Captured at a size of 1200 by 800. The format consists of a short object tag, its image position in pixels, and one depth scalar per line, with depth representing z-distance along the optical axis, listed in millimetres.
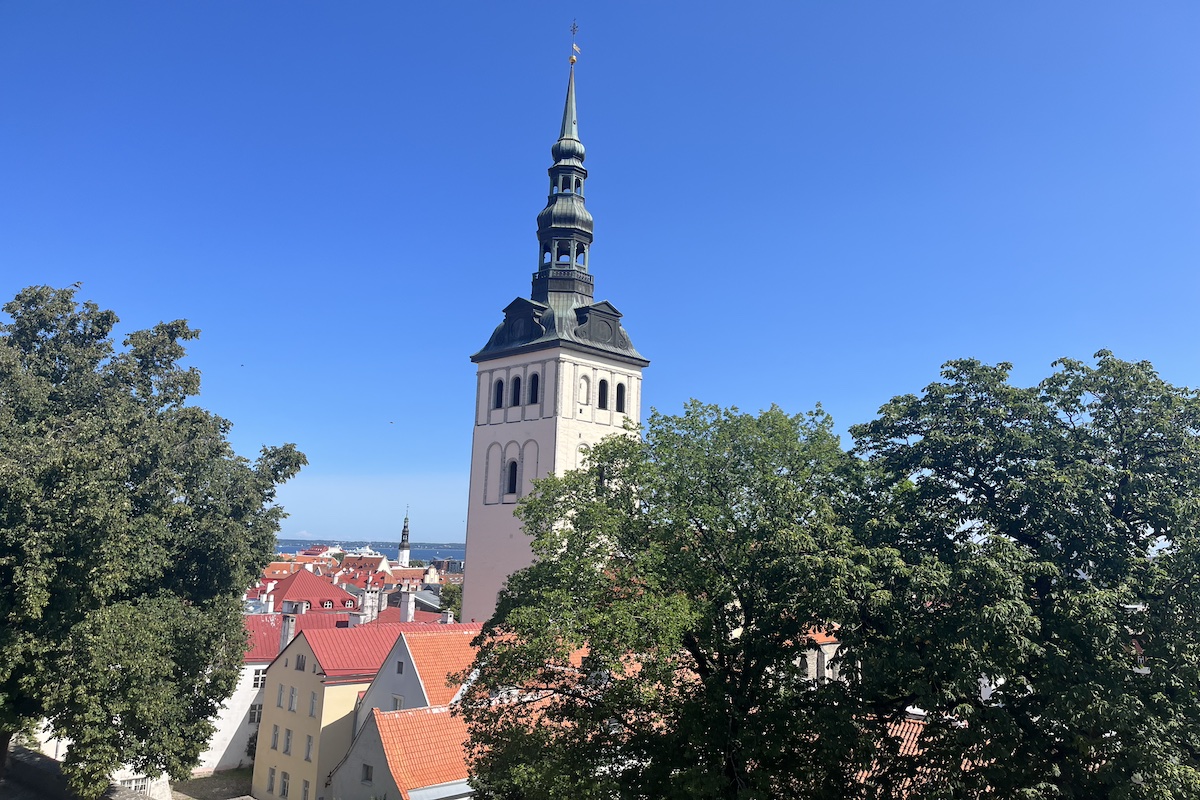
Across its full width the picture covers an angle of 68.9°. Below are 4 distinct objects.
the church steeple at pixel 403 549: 166500
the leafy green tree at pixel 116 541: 23328
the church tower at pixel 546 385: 45219
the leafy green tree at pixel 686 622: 16250
